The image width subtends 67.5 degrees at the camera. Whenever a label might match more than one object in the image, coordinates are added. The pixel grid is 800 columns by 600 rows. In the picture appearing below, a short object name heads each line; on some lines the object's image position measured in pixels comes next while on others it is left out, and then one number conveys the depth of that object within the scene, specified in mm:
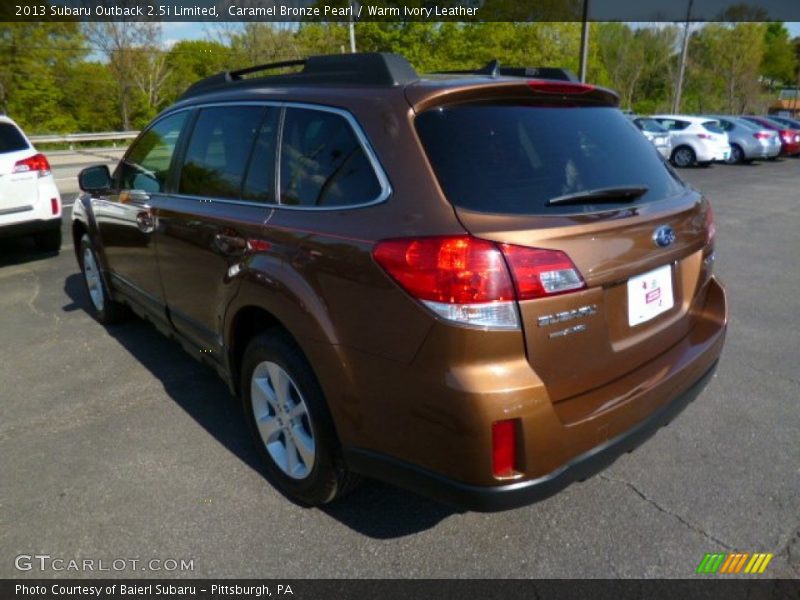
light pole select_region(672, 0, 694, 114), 30734
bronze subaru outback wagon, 1868
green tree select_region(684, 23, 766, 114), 44594
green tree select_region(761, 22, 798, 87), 61344
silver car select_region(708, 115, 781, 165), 20156
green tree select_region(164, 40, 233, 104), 34500
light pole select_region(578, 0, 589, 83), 17203
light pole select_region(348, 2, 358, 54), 22994
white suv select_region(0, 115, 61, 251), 6488
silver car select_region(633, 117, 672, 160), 18698
